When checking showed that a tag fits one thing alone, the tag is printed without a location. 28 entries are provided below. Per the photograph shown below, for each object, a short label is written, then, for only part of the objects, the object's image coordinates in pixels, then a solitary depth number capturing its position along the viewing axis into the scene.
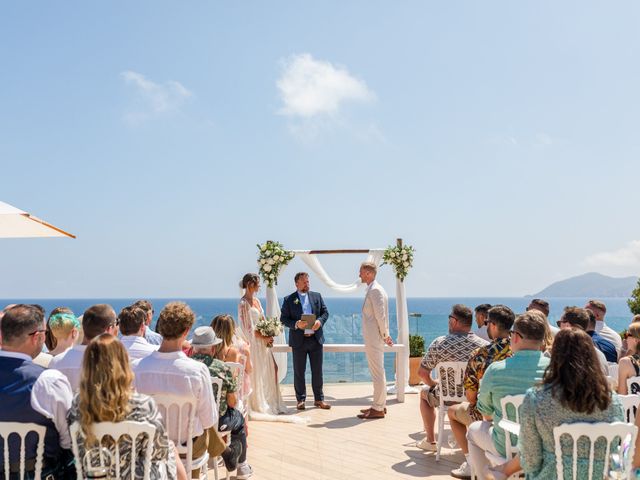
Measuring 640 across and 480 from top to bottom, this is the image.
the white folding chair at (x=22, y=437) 2.69
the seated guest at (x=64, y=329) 4.04
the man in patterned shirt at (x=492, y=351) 4.13
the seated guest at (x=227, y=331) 5.08
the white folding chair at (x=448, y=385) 5.29
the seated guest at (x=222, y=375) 4.28
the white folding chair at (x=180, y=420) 3.47
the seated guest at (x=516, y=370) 3.46
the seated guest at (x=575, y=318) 4.97
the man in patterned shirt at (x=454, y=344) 5.38
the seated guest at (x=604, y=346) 5.47
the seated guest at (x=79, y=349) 3.63
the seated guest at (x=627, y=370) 4.37
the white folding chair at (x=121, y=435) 2.60
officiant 8.14
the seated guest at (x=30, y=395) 2.73
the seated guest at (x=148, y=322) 4.84
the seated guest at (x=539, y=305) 6.10
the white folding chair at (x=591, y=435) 2.57
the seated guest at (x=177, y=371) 3.46
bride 7.42
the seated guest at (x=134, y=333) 3.95
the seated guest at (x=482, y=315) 6.27
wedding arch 8.71
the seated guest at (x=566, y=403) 2.64
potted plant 9.81
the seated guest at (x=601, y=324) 6.00
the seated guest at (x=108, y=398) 2.57
